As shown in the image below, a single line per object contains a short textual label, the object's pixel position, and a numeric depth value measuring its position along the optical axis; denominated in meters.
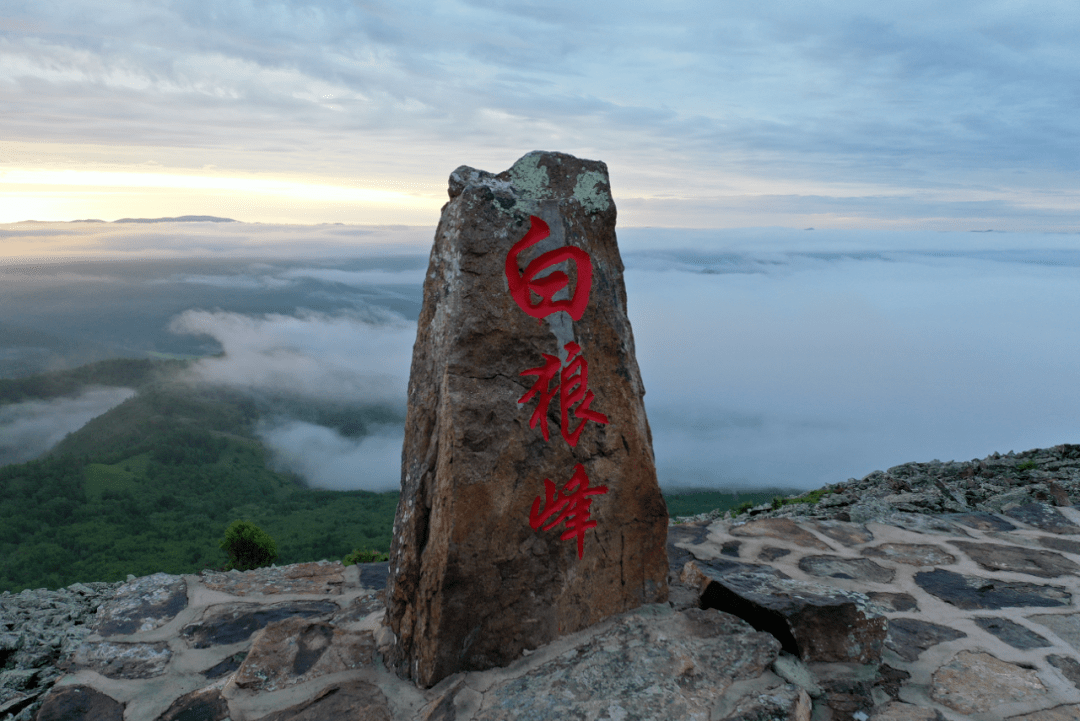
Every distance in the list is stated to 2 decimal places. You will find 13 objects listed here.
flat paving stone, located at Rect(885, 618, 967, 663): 3.90
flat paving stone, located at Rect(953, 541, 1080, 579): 5.26
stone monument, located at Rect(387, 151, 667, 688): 3.25
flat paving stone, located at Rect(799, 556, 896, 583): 5.09
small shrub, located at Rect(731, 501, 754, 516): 8.28
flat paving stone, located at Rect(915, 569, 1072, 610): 4.65
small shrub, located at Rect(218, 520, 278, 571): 6.98
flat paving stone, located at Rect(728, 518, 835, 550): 5.78
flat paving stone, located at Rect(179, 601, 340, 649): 4.35
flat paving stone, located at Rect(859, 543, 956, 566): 5.38
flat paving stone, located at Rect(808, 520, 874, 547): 5.86
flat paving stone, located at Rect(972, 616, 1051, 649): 4.07
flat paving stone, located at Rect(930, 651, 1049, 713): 3.43
